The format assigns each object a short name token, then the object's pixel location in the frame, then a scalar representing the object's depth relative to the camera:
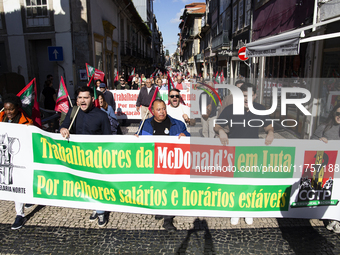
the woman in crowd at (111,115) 4.83
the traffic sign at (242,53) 10.38
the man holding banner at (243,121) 3.65
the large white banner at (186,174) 3.20
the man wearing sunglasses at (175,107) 5.10
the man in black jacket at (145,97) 8.31
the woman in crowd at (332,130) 3.46
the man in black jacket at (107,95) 7.67
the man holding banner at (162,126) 3.65
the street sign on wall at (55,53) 12.93
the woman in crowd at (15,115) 3.68
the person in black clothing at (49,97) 9.34
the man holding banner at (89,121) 3.67
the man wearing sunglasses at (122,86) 11.21
